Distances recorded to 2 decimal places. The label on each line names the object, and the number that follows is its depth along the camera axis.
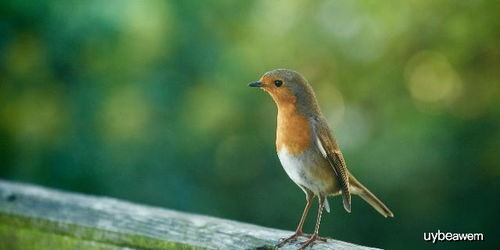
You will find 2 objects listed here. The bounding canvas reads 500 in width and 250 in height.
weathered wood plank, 4.20
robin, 4.57
